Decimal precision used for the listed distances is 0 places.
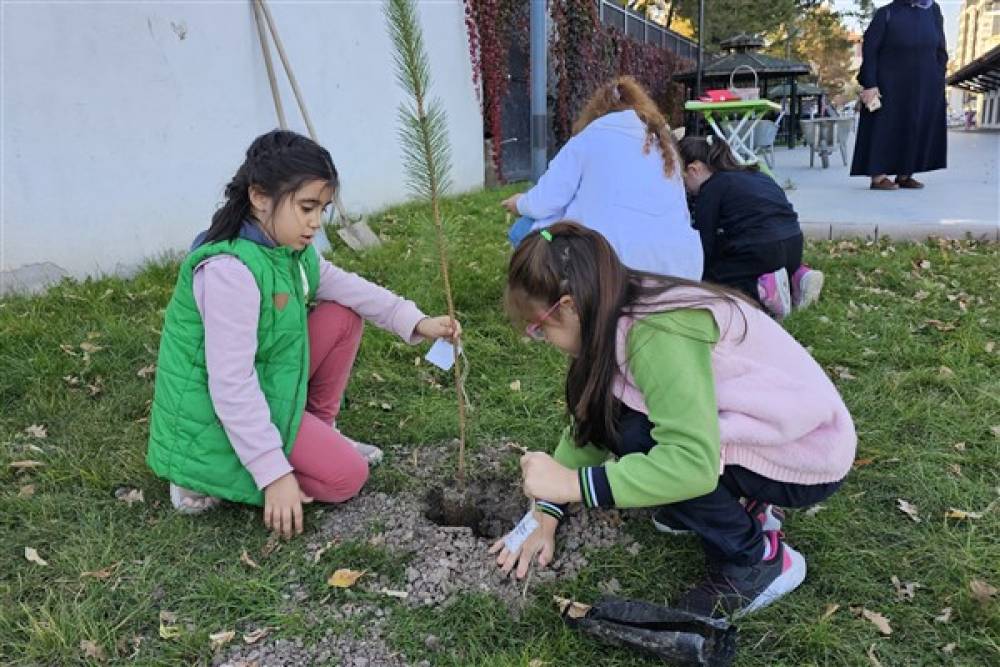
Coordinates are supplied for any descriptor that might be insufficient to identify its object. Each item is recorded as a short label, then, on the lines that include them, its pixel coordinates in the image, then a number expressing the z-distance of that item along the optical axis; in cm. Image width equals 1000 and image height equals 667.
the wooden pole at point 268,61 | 541
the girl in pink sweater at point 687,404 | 157
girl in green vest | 198
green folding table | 779
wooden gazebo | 1327
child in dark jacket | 348
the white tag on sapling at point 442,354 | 214
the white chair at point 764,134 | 962
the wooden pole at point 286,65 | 542
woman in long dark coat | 677
